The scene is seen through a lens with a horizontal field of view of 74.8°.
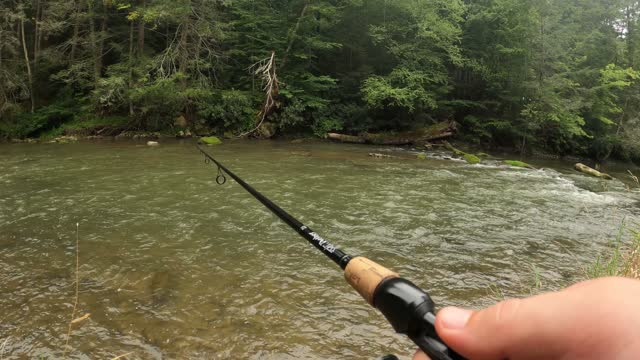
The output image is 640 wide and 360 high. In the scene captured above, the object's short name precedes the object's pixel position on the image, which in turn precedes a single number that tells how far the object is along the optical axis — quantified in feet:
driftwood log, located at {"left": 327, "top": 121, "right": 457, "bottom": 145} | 64.39
